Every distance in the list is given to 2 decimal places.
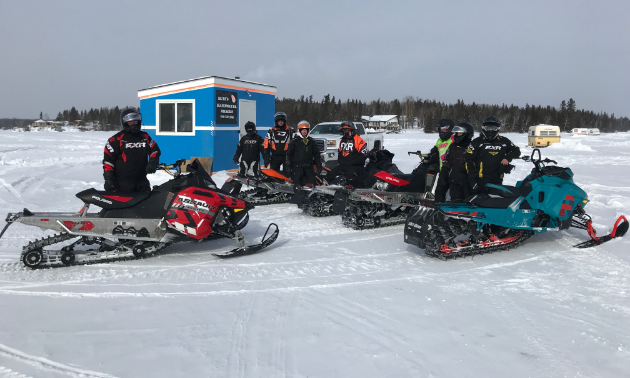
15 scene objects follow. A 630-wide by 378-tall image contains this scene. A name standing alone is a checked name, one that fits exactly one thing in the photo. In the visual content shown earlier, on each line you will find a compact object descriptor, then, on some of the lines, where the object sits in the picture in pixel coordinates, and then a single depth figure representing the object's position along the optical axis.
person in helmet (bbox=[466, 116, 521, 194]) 5.51
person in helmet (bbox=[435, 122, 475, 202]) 5.73
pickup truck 13.12
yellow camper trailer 29.96
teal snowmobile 4.84
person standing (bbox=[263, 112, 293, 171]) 8.57
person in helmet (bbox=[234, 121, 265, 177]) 8.75
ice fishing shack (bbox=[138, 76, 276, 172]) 11.34
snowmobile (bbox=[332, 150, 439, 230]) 6.35
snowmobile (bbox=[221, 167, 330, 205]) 8.06
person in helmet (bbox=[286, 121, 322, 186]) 7.61
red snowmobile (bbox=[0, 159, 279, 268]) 4.28
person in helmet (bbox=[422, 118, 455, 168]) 6.41
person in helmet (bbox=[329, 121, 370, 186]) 7.11
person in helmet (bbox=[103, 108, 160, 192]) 4.69
